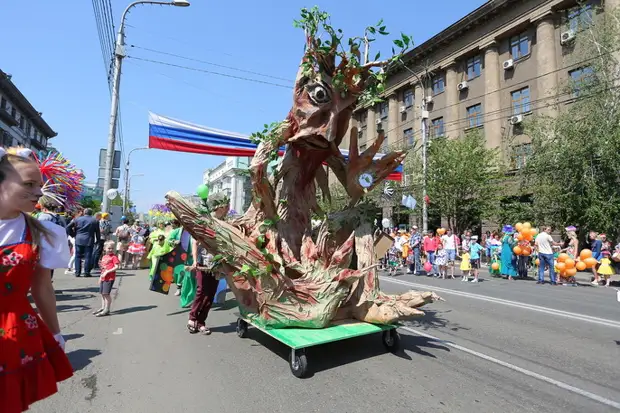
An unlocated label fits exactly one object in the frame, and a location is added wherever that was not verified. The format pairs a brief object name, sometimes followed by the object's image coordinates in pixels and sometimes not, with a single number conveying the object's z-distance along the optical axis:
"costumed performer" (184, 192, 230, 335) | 5.63
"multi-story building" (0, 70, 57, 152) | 34.28
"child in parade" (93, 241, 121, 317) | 6.39
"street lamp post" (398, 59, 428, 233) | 20.05
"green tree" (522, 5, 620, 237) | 14.52
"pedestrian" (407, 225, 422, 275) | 14.35
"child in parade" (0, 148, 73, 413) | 1.86
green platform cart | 3.95
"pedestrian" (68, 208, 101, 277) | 10.17
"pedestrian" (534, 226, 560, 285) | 12.13
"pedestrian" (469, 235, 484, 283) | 13.12
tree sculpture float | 4.57
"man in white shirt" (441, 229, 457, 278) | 13.78
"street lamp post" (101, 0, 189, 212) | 11.57
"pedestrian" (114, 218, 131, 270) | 11.40
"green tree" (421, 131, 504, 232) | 20.20
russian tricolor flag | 8.63
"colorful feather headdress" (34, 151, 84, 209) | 7.50
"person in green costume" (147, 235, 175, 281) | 7.32
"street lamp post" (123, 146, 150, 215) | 33.15
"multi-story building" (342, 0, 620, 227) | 20.97
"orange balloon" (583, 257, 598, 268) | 11.70
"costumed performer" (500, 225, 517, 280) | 13.62
